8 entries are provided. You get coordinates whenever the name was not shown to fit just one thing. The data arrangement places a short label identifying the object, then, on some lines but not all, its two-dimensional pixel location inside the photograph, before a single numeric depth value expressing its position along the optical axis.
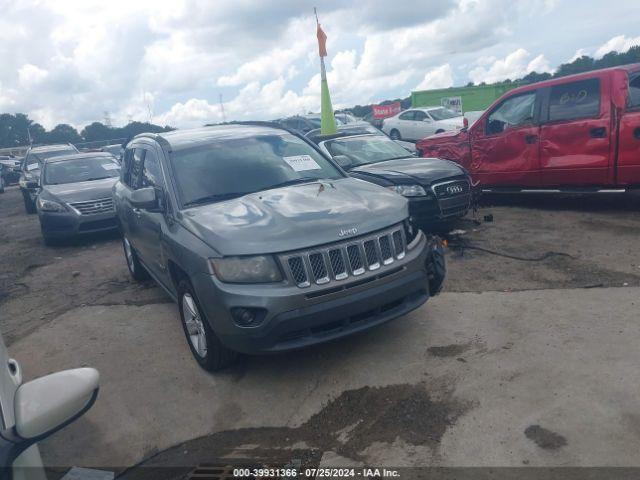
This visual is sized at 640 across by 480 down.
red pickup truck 6.70
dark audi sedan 6.52
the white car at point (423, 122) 19.30
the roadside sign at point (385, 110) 31.83
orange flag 12.41
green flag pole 12.93
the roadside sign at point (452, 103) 25.17
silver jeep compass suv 3.36
